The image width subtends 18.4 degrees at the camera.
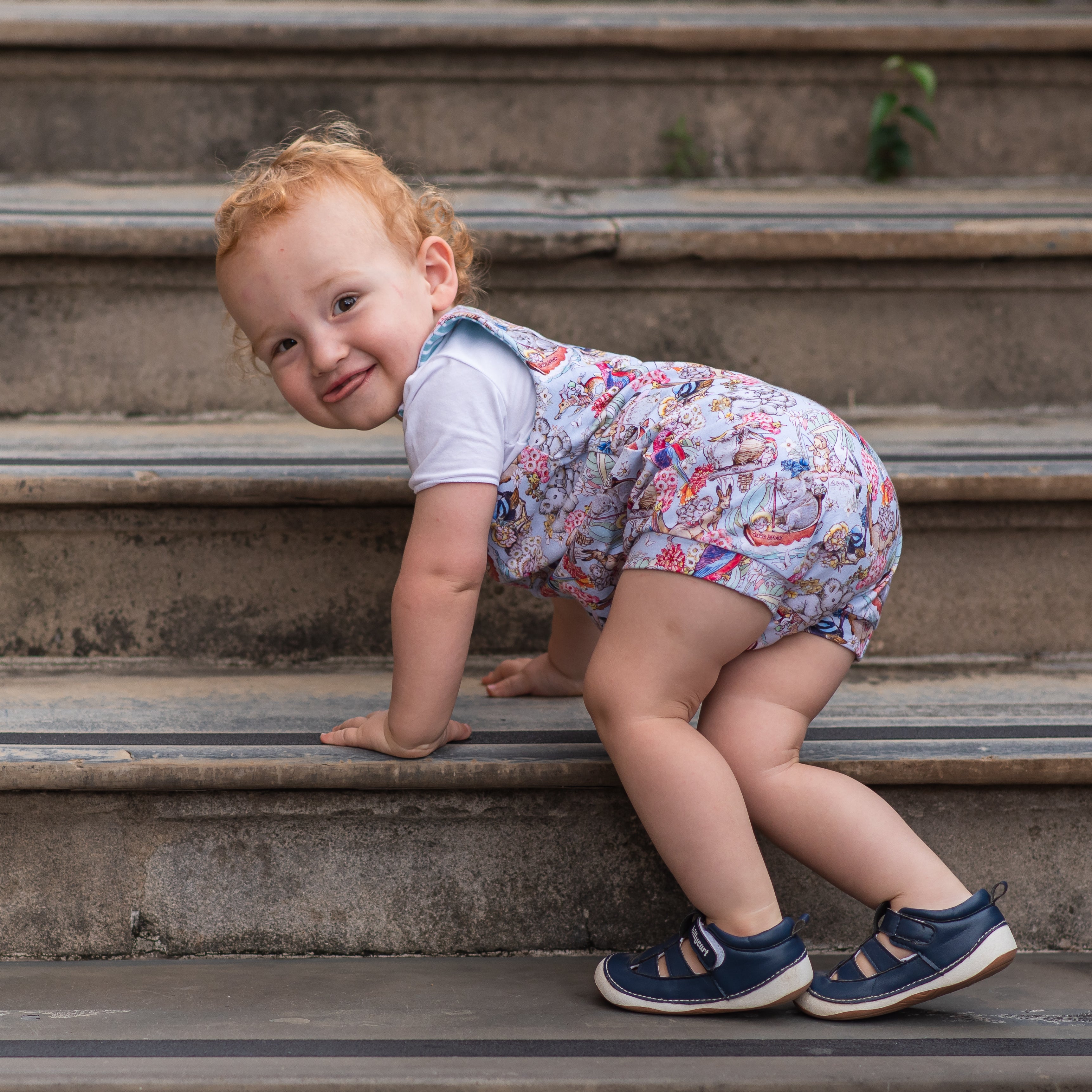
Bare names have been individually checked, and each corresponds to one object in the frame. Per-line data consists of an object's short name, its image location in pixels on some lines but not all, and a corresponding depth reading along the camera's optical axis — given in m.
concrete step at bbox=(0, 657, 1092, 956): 2.38
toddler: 2.28
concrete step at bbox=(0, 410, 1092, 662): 2.56
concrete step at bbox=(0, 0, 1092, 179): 2.91
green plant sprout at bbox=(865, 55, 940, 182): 2.91
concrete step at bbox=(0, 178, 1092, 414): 2.73
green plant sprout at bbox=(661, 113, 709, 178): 2.98
